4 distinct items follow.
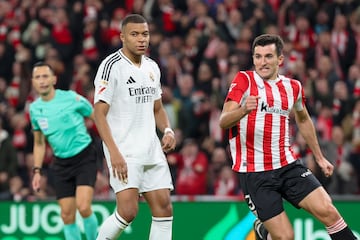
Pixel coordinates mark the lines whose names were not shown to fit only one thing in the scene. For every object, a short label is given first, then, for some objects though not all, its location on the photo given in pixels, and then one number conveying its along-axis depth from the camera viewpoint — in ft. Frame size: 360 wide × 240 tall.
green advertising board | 80.89
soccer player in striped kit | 58.34
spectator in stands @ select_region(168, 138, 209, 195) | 96.17
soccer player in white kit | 59.31
